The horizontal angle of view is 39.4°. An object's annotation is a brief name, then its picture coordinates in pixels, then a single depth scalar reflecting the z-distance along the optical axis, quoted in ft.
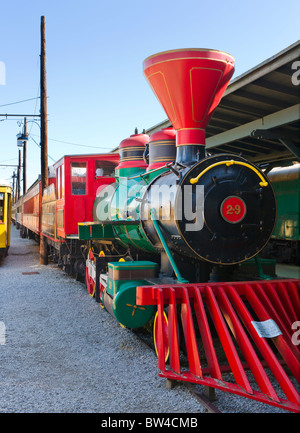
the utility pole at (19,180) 162.14
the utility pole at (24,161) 118.27
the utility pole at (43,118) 44.29
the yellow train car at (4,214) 40.24
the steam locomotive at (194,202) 13.20
